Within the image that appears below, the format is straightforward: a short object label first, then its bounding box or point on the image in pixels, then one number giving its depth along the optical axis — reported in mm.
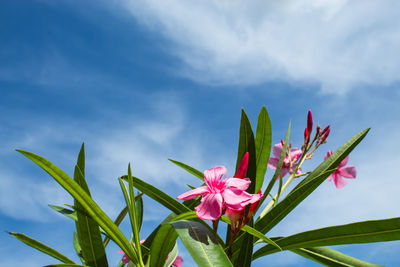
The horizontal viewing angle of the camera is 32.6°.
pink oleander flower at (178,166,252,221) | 470
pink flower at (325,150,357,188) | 684
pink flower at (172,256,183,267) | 634
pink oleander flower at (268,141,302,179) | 654
